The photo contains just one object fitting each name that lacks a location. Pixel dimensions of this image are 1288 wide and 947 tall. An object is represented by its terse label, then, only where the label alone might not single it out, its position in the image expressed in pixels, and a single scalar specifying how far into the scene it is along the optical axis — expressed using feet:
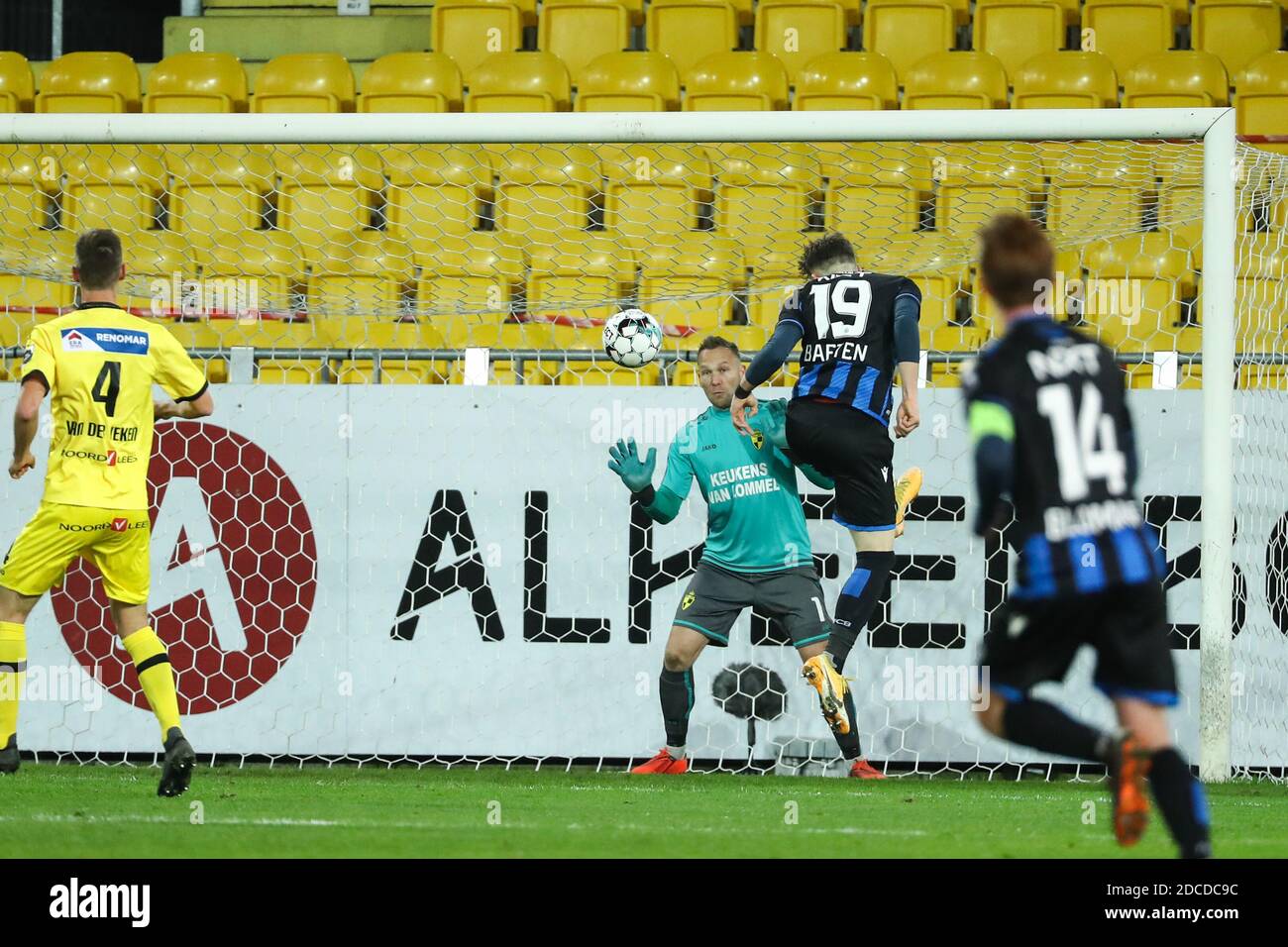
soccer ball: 45.47
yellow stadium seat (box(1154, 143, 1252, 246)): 48.75
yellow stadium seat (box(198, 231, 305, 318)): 55.16
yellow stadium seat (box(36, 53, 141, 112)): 71.56
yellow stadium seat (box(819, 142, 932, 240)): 53.26
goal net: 44.55
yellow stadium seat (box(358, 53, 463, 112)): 67.46
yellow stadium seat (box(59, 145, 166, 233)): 57.11
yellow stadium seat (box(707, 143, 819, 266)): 53.88
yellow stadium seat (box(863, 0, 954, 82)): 71.41
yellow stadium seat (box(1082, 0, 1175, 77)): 70.28
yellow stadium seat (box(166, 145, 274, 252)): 56.03
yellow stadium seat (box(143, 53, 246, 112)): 69.87
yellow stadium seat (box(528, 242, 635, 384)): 56.29
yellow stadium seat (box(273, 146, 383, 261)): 56.49
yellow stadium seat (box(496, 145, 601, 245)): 55.11
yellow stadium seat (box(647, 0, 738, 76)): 72.59
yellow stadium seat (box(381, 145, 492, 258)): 56.75
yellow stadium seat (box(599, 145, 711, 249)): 56.18
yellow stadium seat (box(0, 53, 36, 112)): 72.13
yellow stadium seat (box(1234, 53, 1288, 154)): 64.03
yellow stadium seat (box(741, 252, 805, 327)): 54.75
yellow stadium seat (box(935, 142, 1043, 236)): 51.52
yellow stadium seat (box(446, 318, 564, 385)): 57.11
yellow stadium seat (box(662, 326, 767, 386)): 55.26
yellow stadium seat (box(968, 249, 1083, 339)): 55.16
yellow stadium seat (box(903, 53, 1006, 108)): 64.80
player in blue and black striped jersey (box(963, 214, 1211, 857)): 23.79
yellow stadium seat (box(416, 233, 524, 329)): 56.03
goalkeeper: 43.70
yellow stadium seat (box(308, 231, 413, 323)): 55.88
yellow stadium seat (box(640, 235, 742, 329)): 54.60
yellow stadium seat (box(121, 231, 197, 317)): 55.06
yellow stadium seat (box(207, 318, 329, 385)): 53.03
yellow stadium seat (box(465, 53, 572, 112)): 66.69
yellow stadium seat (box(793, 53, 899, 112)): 64.90
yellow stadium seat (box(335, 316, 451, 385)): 57.00
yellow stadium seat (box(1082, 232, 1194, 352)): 54.90
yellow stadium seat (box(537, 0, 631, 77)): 73.15
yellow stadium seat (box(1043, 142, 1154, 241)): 49.55
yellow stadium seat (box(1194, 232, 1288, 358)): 50.60
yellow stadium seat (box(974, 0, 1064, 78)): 71.10
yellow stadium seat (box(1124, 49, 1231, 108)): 64.18
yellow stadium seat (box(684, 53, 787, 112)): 65.46
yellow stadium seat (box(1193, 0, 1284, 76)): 69.62
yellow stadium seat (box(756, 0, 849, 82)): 72.08
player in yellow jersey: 37.24
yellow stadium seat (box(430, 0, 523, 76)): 73.92
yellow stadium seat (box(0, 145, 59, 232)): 54.75
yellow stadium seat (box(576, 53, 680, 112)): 65.82
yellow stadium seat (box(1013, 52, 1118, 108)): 64.39
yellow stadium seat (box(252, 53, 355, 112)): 68.85
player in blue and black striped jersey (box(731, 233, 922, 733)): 41.27
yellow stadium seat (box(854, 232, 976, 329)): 52.85
